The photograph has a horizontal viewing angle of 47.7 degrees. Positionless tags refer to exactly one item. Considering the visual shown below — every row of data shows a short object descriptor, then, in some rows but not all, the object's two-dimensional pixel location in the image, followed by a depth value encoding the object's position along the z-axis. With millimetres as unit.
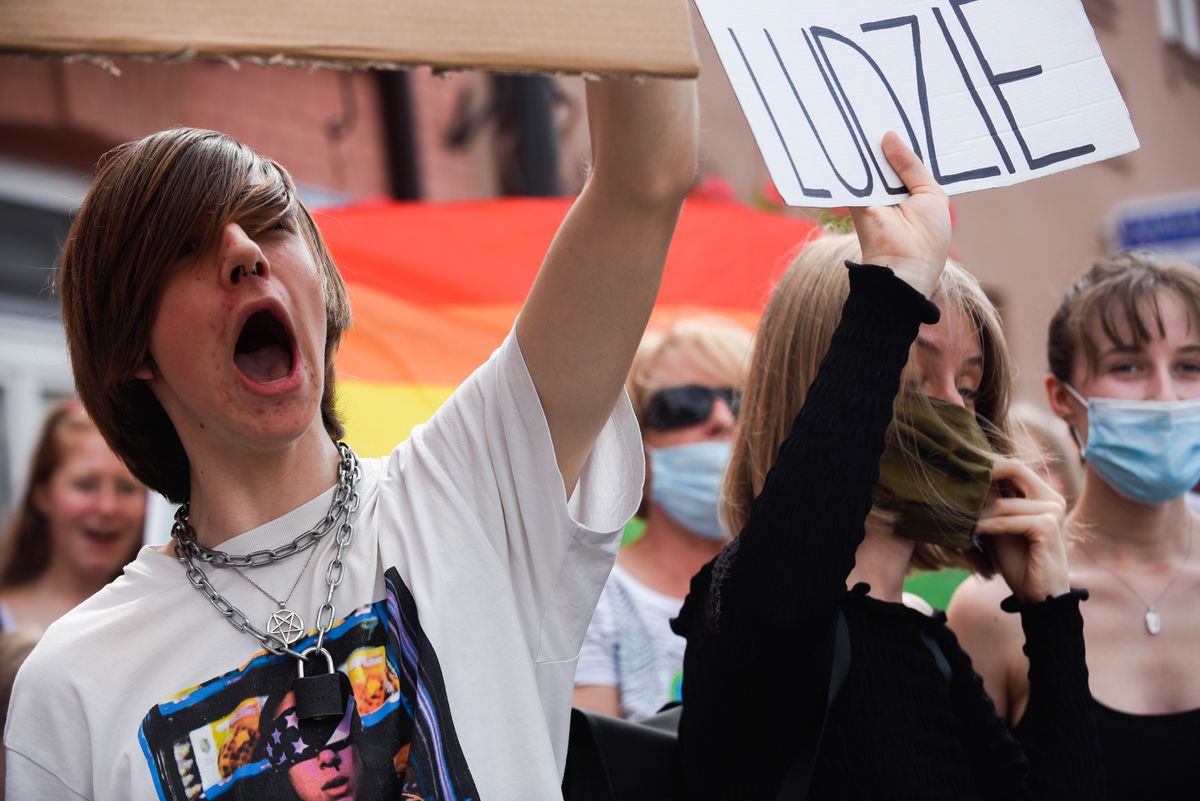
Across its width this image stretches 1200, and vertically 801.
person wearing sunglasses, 3305
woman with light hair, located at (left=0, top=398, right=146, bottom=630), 4023
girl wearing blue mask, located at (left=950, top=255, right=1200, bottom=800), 2525
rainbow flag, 4074
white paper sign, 1699
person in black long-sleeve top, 1670
